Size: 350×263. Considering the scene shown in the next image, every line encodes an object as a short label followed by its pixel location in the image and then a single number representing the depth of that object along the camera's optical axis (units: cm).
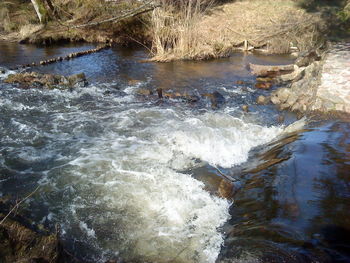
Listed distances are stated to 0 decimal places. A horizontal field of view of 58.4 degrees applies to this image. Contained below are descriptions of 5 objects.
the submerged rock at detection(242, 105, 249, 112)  762
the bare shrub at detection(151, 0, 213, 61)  1099
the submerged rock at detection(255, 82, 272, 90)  934
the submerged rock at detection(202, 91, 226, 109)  788
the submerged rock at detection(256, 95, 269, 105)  811
